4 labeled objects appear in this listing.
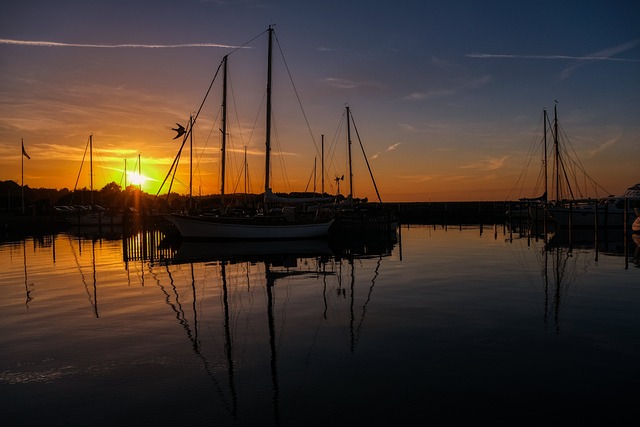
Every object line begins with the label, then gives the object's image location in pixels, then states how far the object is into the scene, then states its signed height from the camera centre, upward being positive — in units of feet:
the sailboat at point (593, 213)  175.11 -2.61
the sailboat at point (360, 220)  162.71 -4.28
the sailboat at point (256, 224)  125.49 -4.22
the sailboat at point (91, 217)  259.80 -4.44
